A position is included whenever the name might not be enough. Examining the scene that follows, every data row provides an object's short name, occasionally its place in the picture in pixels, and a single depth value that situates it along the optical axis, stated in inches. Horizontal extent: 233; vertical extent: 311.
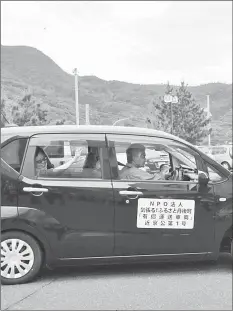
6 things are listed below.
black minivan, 179.0
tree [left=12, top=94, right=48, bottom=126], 1596.9
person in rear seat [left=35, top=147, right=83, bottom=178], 186.1
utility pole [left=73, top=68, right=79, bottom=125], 1494.8
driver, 192.5
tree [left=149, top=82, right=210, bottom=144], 1935.3
